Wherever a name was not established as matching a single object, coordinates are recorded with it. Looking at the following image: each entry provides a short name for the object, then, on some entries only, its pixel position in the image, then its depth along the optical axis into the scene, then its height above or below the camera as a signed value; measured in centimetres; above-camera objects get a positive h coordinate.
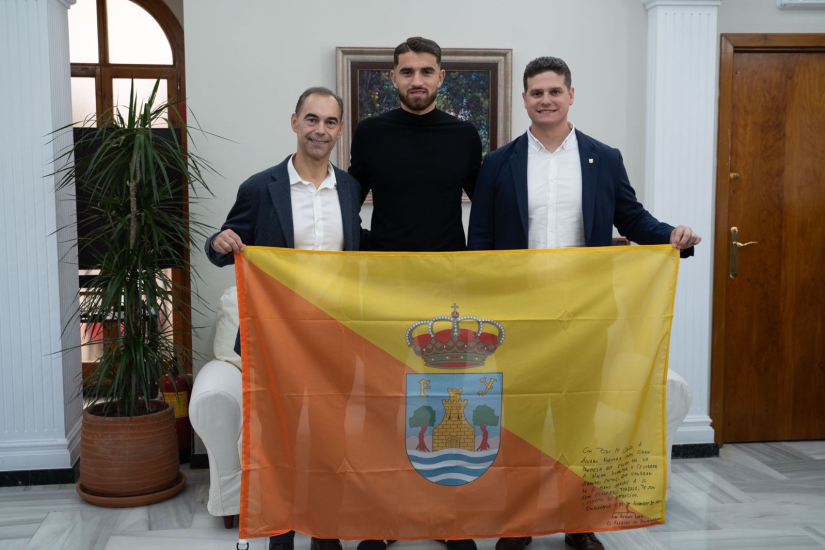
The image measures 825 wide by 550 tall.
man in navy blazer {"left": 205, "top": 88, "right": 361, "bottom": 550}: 235 +9
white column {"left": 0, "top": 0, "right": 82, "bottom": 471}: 338 -6
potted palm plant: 323 -40
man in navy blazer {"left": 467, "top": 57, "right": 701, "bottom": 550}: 246 +13
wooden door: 397 -14
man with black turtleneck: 250 +20
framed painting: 367 +68
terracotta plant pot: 325 -98
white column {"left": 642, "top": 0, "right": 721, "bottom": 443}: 375 +38
